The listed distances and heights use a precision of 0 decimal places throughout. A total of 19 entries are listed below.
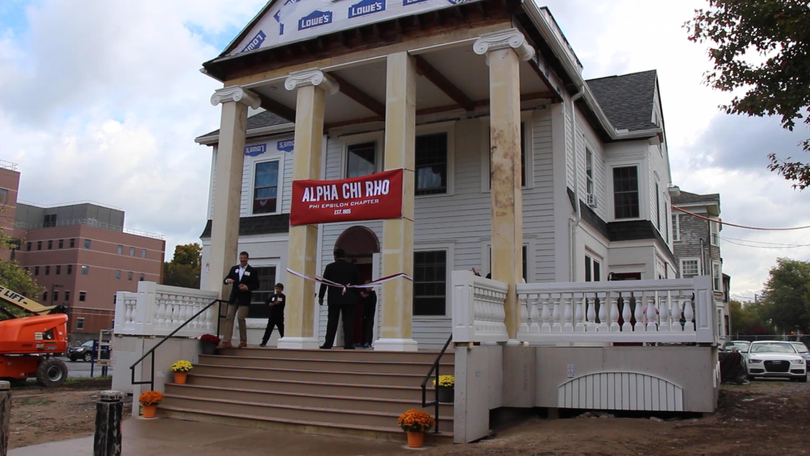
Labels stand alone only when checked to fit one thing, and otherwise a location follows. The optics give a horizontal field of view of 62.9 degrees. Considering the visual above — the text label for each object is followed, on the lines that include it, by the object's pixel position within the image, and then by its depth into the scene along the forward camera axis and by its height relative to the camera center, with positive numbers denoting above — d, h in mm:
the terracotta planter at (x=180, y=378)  11188 -942
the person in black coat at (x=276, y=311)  13672 +270
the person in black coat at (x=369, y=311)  13291 +303
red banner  11812 +2324
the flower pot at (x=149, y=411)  10391 -1398
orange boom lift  15336 -591
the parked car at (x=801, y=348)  22691 -364
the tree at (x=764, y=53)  9281 +4166
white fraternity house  9477 +2941
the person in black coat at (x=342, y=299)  11594 +466
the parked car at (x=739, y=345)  28088 -394
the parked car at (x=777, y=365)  20391 -847
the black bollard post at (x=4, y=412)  5195 -747
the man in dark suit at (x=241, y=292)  12445 +581
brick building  79938 +7832
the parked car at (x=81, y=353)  42125 -2127
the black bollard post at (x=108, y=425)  5496 -871
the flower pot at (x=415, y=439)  8086 -1343
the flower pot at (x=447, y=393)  8789 -847
